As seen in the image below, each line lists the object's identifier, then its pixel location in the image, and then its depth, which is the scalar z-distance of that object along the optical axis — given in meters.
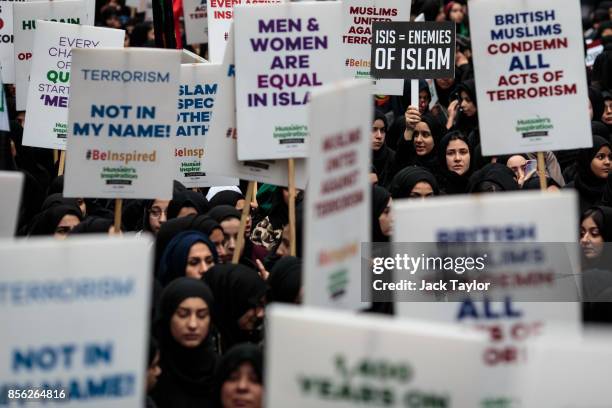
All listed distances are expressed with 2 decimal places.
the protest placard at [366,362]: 7.36
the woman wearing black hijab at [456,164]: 16.24
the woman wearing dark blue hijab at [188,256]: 12.17
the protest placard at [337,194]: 8.47
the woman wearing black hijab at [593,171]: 16.25
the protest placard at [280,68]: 12.07
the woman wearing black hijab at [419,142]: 17.55
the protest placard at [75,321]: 7.70
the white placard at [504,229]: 8.23
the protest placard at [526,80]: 13.00
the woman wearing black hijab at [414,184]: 14.19
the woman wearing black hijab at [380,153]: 17.52
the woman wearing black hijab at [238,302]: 11.48
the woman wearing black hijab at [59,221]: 13.65
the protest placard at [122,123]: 11.95
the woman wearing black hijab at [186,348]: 10.52
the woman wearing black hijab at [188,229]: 13.04
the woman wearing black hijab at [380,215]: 13.28
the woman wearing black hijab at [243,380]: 9.76
